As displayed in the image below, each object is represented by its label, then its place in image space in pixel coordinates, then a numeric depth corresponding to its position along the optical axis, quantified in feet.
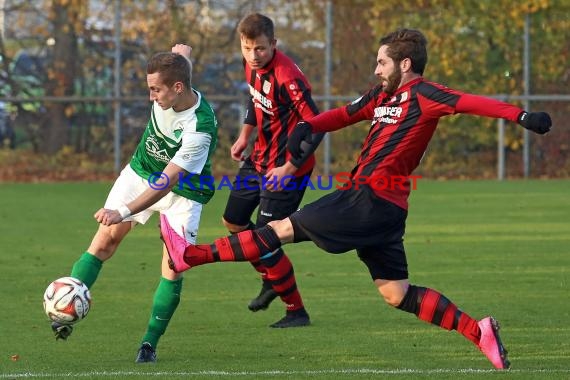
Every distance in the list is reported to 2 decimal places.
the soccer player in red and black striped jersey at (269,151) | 54.90
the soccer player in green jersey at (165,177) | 45.14
